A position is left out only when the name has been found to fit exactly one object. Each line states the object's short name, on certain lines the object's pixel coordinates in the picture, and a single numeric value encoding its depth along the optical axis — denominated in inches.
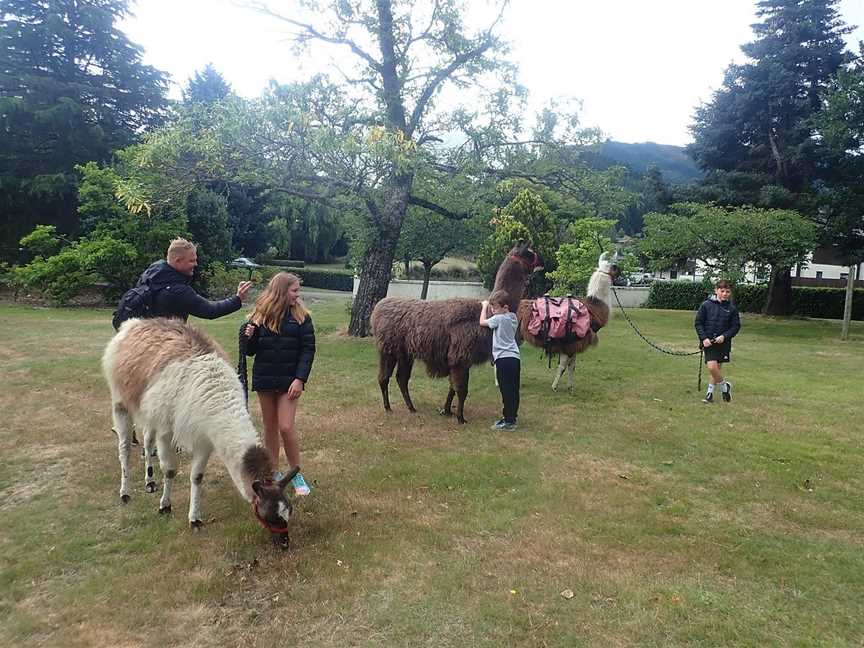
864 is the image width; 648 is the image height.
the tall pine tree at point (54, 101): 851.4
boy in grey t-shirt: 243.0
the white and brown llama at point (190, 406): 138.7
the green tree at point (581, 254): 580.1
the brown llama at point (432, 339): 257.8
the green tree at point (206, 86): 1416.6
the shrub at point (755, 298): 944.3
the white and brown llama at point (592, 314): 327.9
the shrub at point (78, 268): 704.4
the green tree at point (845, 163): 634.8
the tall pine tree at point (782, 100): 748.6
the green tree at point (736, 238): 642.8
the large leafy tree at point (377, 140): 370.6
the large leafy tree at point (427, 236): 732.0
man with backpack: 179.8
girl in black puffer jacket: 169.5
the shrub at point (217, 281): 858.8
